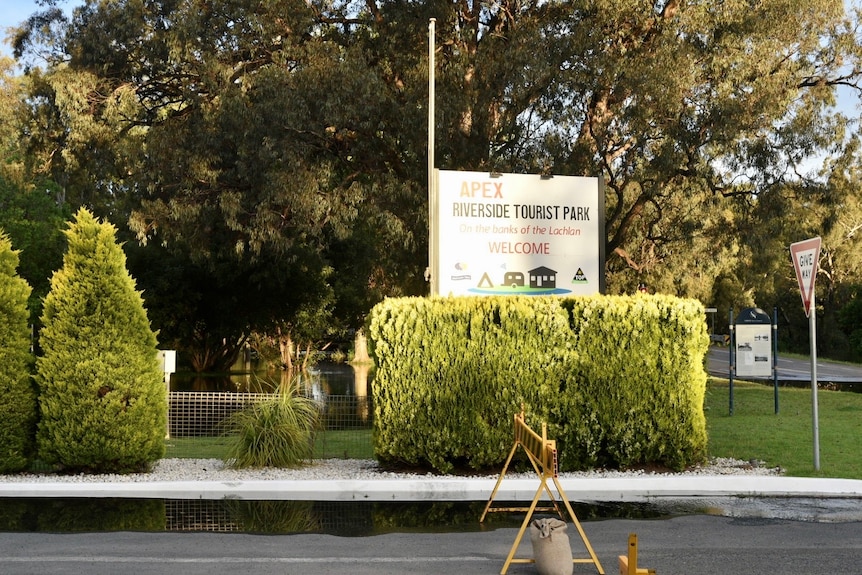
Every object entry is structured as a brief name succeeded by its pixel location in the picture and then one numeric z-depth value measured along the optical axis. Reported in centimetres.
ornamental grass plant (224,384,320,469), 1212
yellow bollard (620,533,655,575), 613
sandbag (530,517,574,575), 681
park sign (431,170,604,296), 1451
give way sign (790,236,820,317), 1189
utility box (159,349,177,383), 1513
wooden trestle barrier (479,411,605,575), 697
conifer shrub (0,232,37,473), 1156
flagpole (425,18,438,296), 1443
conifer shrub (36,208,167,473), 1153
